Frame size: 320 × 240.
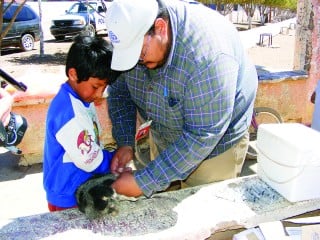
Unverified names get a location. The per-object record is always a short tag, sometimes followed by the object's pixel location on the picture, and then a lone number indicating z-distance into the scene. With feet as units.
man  5.72
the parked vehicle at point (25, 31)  46.85
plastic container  6.12
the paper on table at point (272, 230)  5.94
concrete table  6.07
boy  6.38
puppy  6.30
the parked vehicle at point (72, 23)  57.26
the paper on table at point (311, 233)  5.71
